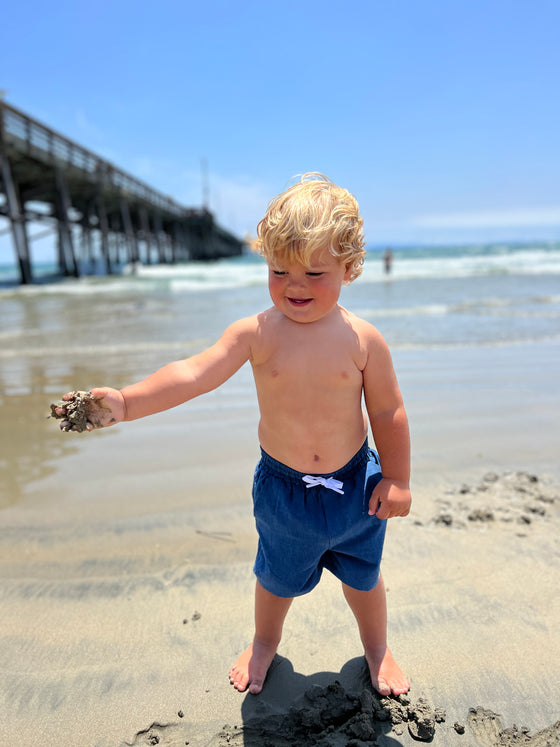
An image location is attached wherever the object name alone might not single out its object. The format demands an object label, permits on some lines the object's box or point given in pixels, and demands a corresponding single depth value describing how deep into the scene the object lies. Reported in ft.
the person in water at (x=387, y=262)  74.85
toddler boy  4.50
